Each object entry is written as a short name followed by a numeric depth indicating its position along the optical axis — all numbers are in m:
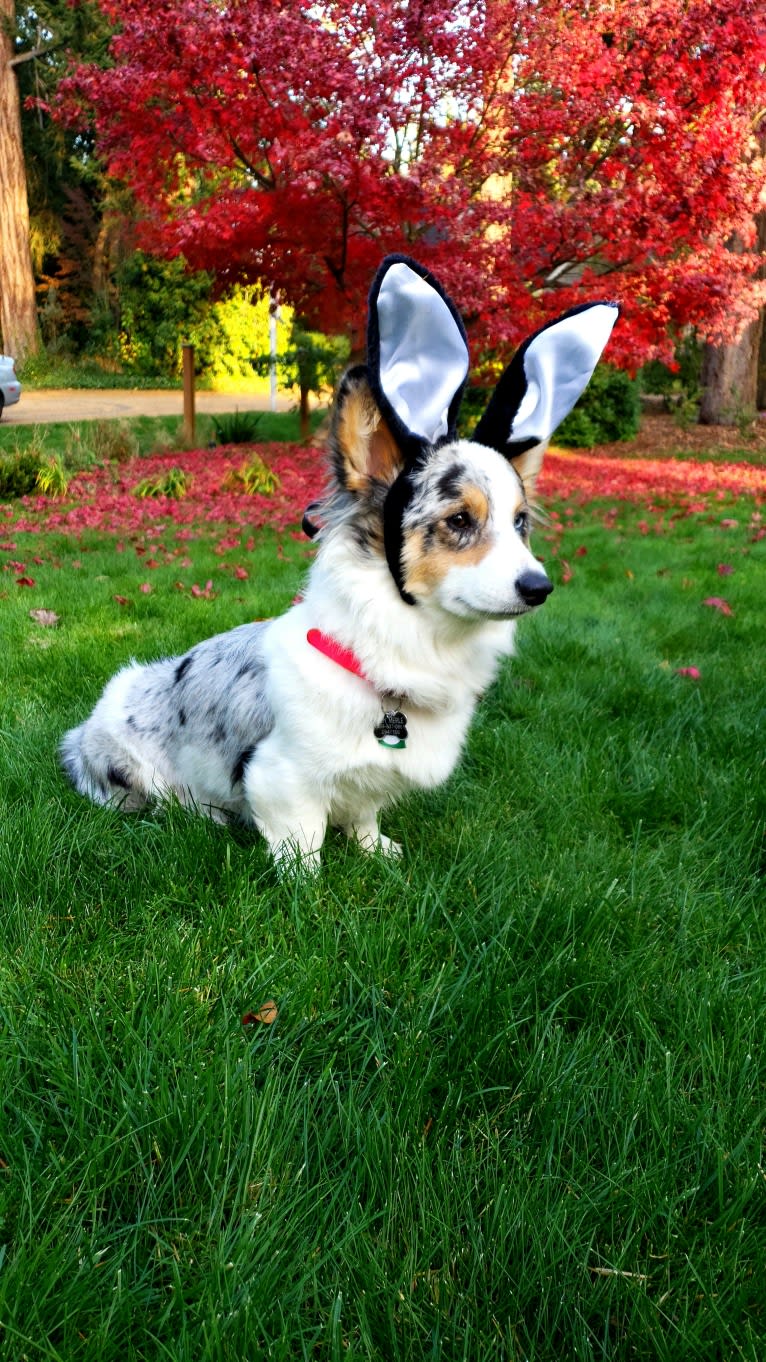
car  14.87
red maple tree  7.29
